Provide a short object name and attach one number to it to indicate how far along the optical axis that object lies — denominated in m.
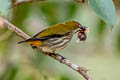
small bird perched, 5.15
